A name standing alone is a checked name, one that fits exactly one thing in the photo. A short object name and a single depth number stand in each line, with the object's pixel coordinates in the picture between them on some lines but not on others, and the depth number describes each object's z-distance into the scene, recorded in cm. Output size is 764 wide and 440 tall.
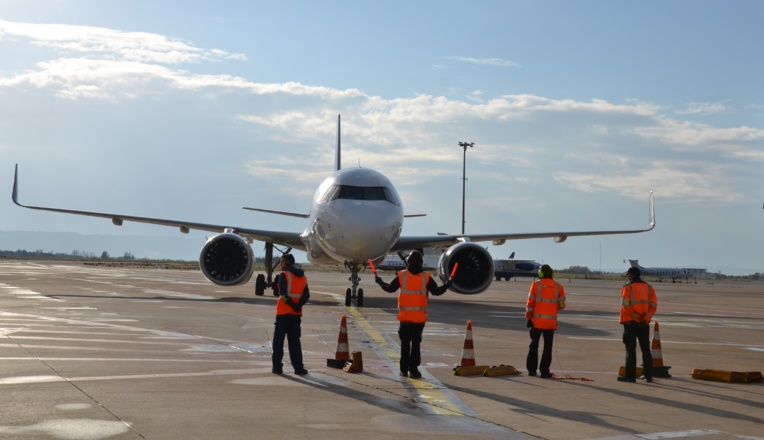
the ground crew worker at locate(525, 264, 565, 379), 1235
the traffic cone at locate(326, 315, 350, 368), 1198
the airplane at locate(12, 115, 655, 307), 2484
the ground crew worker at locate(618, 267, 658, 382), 1210
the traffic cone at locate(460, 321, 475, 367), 1195
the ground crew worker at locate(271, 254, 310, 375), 1170
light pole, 7249
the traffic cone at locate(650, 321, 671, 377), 1212
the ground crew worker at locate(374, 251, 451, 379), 1148
